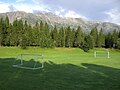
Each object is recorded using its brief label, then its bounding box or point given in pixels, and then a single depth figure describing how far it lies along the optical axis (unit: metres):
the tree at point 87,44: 43.43
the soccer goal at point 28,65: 13.00
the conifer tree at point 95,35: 53.74
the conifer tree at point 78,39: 48.95
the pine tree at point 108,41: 55.84
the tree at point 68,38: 47.98
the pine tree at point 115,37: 54.02
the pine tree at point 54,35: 46.83
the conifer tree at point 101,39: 53.59
